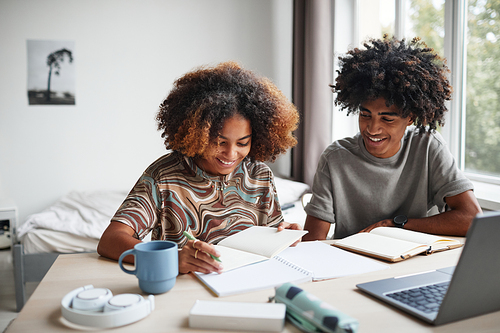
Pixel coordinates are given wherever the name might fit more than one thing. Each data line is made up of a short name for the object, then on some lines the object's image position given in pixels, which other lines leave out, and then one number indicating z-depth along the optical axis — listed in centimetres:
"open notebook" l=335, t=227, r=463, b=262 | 102
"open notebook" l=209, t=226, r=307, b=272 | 95
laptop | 61
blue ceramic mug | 76
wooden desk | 66
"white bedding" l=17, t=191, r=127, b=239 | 225
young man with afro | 137
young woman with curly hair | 118
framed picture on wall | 315
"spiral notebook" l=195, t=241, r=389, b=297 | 82
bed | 214
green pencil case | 59
